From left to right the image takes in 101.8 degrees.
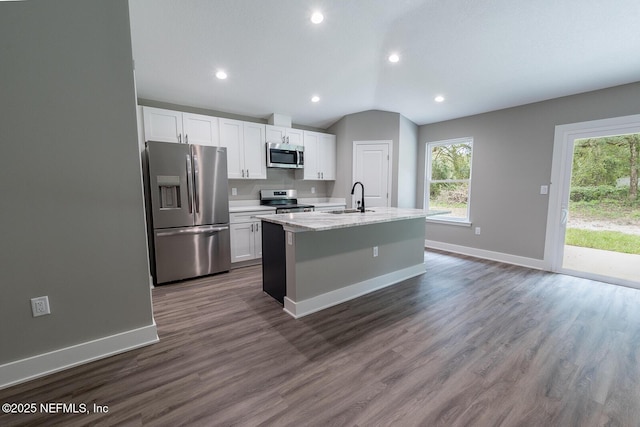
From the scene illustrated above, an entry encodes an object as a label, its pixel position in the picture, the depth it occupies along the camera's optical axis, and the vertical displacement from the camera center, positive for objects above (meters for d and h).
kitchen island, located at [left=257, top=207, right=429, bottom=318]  2.45 -0.71
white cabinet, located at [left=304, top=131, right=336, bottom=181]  4.92 +0.64
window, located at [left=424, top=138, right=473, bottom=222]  4.77 +0.23
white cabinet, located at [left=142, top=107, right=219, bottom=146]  3.45 +0.88
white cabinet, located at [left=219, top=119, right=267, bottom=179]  4.05 +0.68
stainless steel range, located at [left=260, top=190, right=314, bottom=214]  4.36 -0.20
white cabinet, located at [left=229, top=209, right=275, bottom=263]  3.87 -0.71
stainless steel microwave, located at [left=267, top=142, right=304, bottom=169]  4.44 +0.59
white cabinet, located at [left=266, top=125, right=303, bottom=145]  4.46 +0.96
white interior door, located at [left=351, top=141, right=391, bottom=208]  4.87 +0.39
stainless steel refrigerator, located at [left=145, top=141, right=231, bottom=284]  3.17 -0.25
